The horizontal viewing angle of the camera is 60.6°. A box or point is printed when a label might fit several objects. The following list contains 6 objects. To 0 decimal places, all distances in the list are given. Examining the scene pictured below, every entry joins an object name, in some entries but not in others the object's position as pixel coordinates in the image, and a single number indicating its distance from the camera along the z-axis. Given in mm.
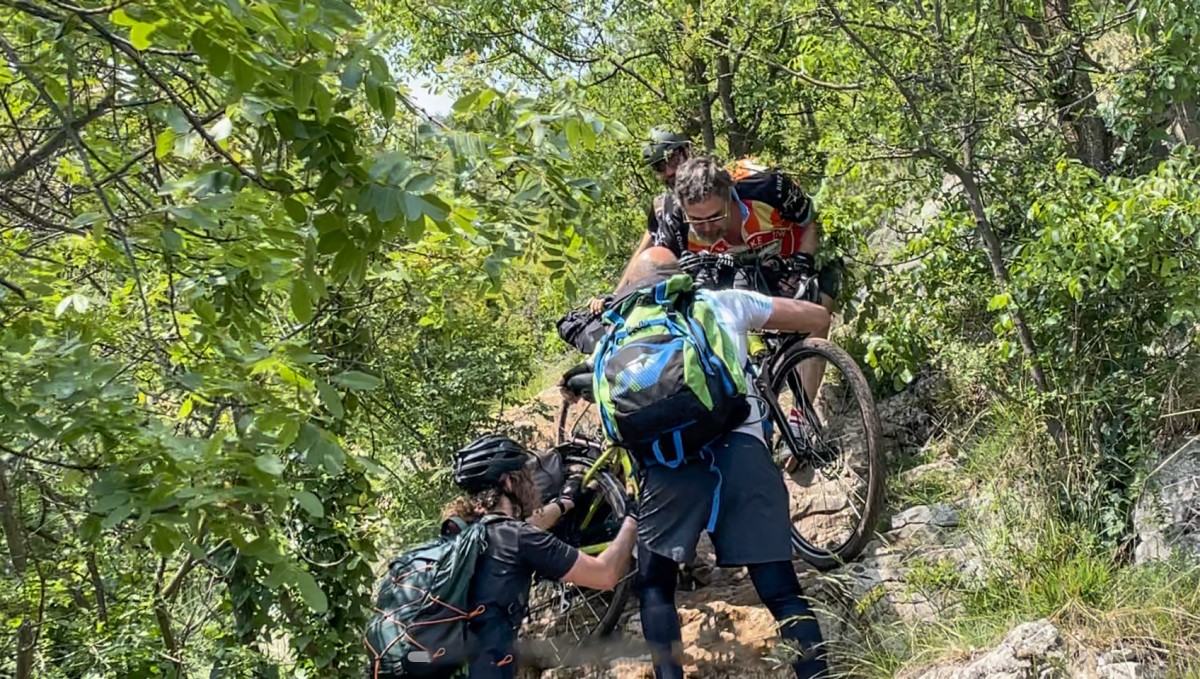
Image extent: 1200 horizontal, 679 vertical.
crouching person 3832
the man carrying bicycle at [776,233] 5293
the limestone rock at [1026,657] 3365
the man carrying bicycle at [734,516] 3752
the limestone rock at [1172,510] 3891
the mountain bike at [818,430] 4562
